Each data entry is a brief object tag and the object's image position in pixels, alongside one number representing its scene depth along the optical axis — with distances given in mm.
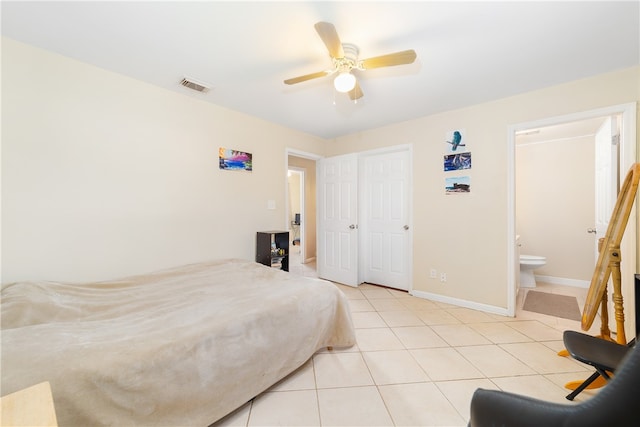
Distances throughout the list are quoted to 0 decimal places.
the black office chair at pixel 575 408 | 574
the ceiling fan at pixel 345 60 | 1438
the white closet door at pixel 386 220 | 3625
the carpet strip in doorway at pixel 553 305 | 2774
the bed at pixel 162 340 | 979
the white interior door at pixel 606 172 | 2396
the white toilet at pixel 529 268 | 3700
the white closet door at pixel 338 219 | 3842
